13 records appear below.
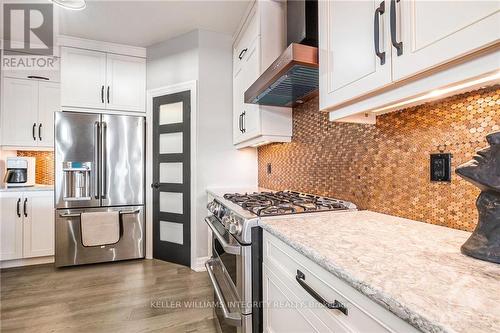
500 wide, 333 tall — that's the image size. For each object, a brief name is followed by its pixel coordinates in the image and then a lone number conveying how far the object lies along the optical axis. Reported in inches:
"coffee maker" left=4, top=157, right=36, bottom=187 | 114.3
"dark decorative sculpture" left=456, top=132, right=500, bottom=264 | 25.7
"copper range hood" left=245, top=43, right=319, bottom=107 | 49.9
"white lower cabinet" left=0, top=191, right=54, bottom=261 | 109.7
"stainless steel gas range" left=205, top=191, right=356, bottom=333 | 47.6
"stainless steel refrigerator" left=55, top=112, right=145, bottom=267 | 111.2
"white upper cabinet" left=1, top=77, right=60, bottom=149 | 114.0
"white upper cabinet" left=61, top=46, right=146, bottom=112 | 115.7
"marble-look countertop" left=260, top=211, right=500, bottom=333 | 17.2
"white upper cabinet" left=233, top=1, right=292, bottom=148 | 75.9
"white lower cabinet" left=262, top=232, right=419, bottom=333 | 22.5
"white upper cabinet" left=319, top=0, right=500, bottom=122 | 24.7
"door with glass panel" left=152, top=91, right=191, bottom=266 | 113.7
